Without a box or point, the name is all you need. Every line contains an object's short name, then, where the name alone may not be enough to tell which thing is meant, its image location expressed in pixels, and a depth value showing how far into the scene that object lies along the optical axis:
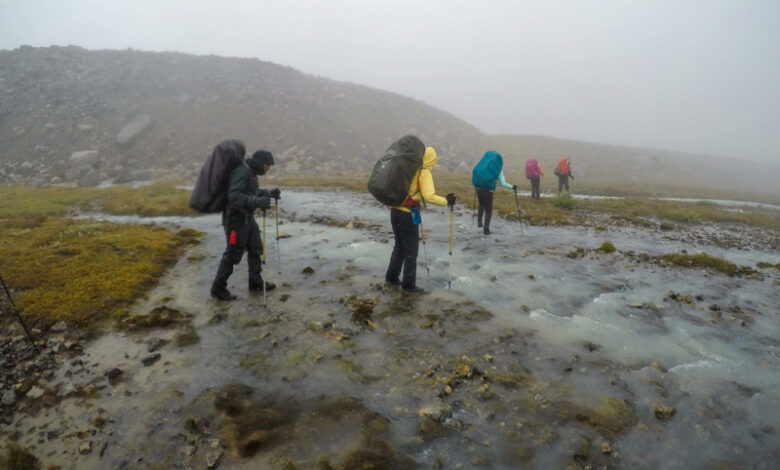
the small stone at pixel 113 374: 6.41
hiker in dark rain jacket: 8.52
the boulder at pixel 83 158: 45.16
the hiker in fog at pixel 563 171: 30.66
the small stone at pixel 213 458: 4.72
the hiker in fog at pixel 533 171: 26.57
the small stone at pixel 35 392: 5.96
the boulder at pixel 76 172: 42.25
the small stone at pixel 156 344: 7.44
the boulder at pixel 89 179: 39.75
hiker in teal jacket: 15.95
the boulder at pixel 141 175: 44.61
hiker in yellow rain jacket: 8.89
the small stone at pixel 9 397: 5.78
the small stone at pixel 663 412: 5.68
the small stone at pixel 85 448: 4.89
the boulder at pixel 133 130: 51.62
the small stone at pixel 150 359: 6.89
